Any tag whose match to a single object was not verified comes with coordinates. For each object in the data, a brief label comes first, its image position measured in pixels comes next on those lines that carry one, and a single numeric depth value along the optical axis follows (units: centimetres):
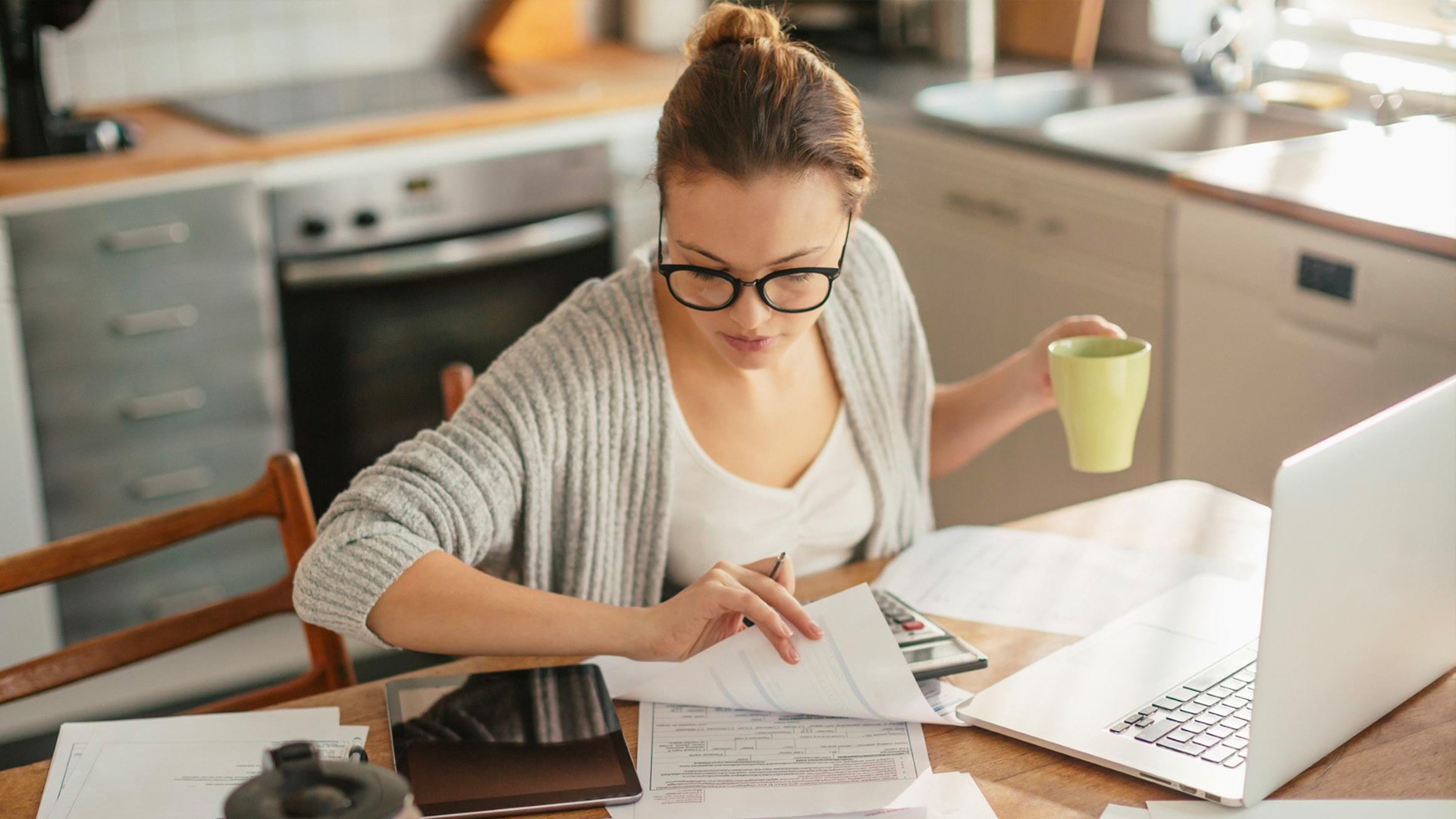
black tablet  107
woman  124
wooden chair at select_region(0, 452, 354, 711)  133
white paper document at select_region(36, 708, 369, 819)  108
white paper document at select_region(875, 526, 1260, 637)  134
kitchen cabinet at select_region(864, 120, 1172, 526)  238
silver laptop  98
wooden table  105
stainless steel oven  268
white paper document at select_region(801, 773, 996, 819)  104
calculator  122
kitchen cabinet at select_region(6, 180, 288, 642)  247
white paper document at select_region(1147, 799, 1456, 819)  102
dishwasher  194
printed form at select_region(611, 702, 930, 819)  105
